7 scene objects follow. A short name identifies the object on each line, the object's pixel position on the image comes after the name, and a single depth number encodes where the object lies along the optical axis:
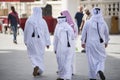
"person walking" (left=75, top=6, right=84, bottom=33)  22.45
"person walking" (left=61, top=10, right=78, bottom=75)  12.97
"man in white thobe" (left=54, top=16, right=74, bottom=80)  11.80
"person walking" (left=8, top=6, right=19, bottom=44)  24.87
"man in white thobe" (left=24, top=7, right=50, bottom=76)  12.99
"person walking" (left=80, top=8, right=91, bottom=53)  17.56
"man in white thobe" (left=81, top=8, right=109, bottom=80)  11.92
